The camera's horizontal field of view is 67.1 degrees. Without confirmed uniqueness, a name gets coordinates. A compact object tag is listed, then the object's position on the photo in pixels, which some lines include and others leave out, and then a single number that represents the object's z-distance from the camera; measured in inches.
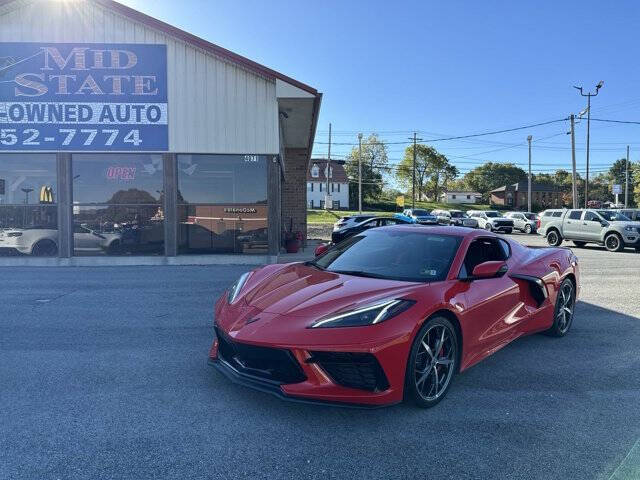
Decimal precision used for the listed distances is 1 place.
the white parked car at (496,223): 1397.6
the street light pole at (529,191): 2126.0
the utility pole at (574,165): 1386.6
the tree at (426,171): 3782.0
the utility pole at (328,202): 2564.0
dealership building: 513.0
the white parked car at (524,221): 1444.4
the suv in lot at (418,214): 1449.1
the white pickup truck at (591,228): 728.3
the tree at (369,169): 3410.4
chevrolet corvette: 124.2
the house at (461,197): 4424.7
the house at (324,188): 3233.3
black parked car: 754.2
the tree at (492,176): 4564.5
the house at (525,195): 4062.5
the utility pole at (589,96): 1510.6
